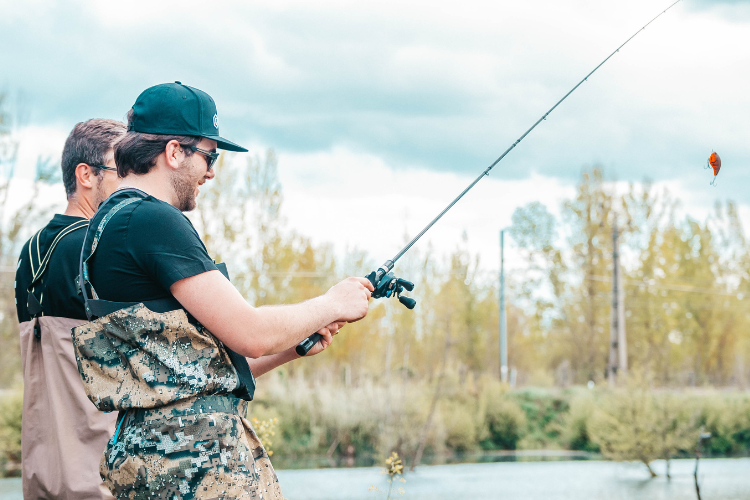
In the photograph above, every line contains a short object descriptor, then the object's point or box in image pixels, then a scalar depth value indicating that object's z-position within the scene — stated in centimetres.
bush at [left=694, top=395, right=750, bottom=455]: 1547
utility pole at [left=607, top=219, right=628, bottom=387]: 2217
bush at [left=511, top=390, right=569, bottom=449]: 1617
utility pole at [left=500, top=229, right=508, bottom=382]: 2438
